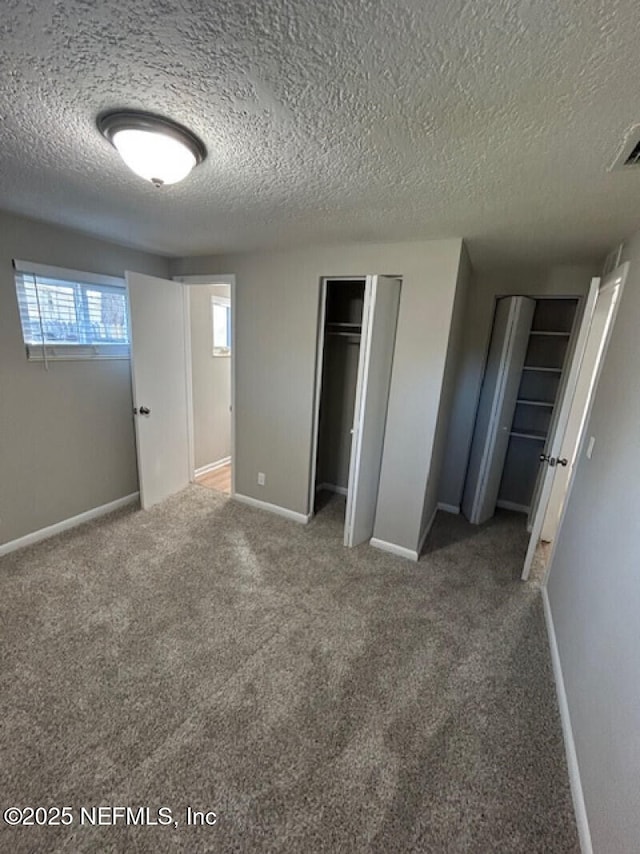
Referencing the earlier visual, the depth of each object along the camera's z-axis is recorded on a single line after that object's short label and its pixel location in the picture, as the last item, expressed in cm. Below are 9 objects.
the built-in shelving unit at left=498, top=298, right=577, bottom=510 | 332
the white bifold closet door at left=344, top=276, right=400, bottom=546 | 237
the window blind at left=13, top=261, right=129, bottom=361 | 245
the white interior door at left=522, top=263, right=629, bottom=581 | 219
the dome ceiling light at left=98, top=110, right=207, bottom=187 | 114
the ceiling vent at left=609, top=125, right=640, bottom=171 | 106
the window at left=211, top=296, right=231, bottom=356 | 395
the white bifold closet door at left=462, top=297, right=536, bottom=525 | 304
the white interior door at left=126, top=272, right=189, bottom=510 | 299
